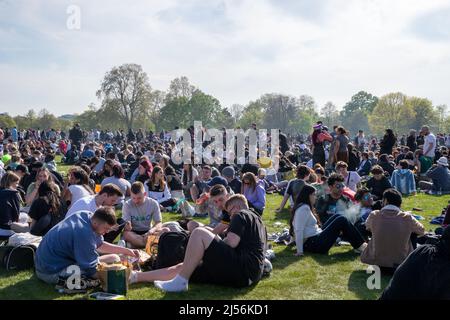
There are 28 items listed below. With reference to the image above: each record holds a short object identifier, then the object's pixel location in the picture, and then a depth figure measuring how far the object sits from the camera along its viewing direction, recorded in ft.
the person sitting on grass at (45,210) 22.96
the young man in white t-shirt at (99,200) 21.52
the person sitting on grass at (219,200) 23.00
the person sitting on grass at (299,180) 33.37
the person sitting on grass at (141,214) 25.45
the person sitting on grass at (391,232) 20.17
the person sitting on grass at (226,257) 17.93
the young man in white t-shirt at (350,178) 38.14
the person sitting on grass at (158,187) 34.35
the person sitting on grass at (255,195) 31.99
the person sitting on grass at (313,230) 24.48
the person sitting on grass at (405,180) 46.24
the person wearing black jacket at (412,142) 63.93
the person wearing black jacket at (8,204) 24.07
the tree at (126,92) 205.67
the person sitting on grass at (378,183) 36.43
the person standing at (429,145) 52.90
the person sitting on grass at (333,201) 27.68
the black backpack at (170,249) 20.04
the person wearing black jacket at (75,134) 95.82
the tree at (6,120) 207.21
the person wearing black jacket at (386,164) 51.55
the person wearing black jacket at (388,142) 59.98
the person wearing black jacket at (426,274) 11.80
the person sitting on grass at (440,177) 46.98
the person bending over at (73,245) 17.51
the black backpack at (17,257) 20.83
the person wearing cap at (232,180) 37.22
